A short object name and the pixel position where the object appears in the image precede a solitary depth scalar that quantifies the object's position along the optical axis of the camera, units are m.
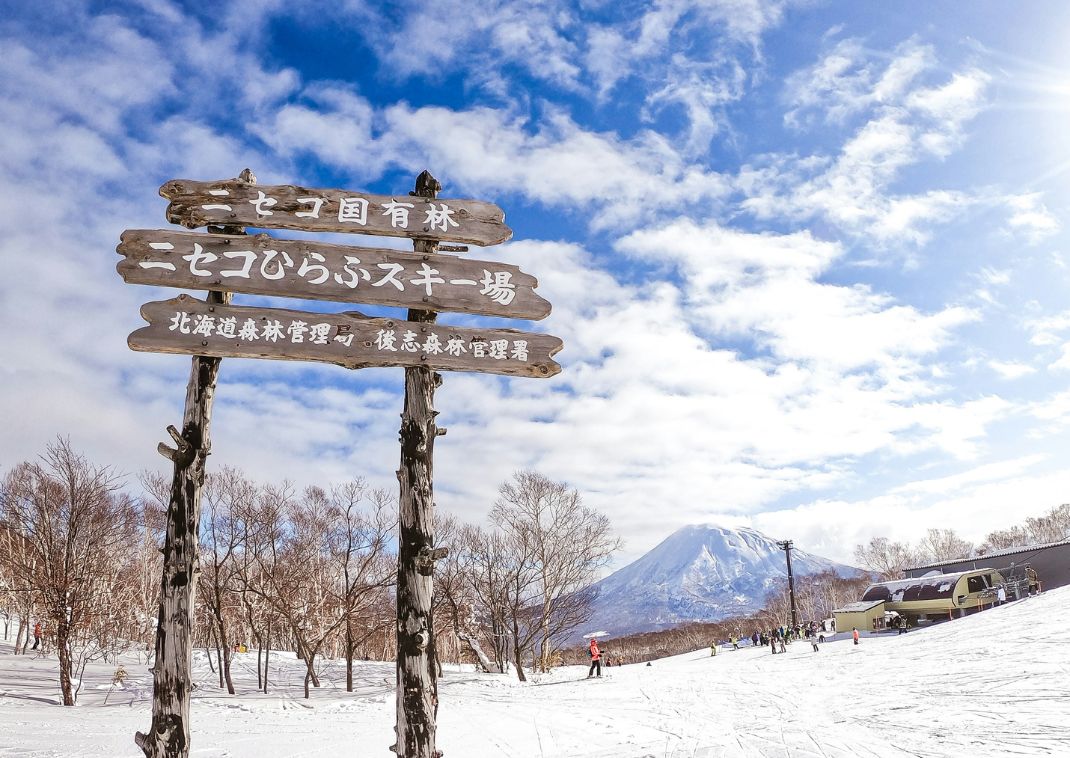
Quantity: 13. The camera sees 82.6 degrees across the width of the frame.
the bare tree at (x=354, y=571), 21.12
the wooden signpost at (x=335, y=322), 5.64
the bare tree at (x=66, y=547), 17.39
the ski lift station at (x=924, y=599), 38.53
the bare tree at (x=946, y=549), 82.99
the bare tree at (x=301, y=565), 22.01
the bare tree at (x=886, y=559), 79.88
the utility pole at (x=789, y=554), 45.21
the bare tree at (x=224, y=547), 21.36
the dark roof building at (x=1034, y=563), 42.41
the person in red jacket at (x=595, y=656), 23.25
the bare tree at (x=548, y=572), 27.11
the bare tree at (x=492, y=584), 27.44
